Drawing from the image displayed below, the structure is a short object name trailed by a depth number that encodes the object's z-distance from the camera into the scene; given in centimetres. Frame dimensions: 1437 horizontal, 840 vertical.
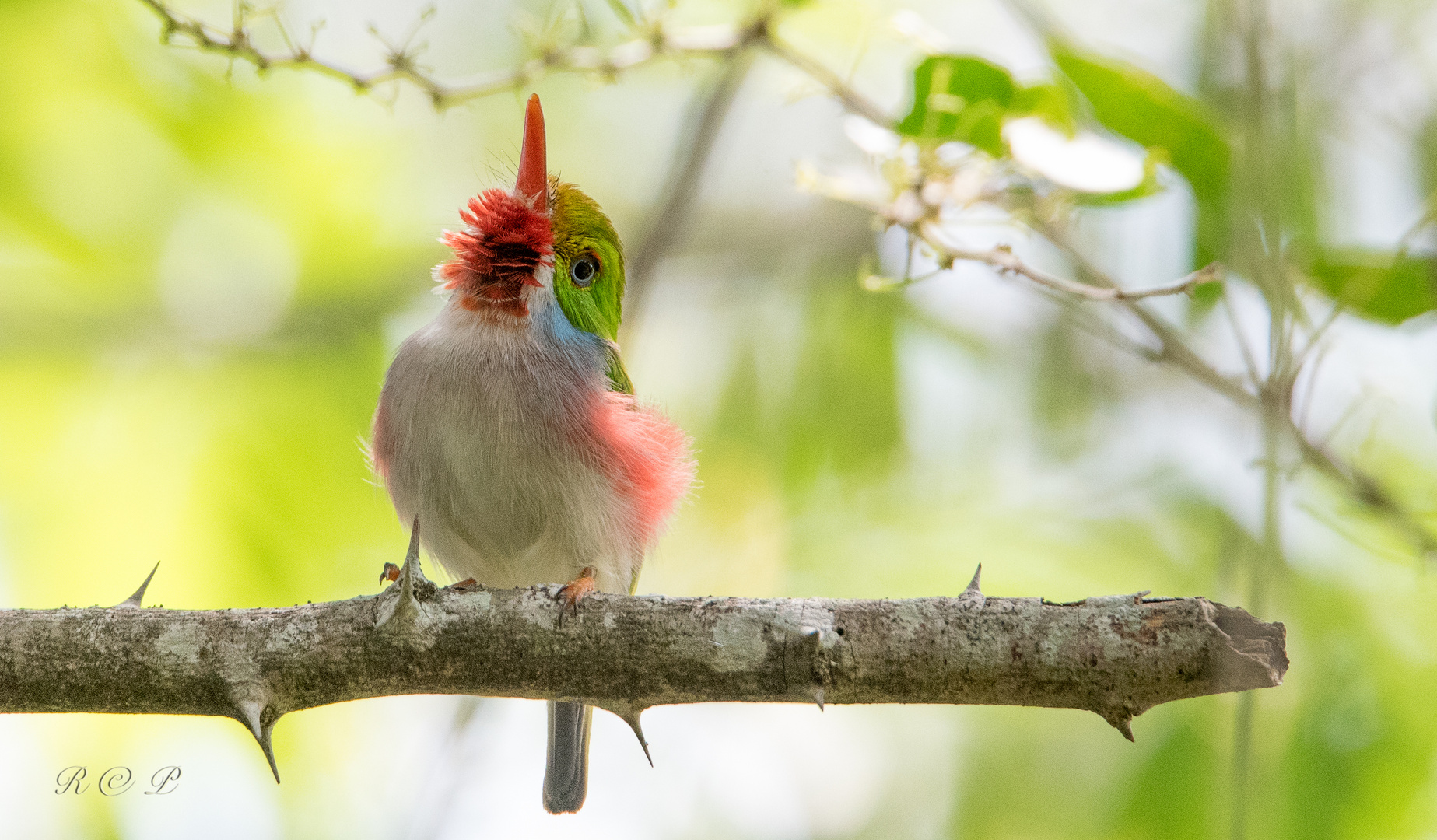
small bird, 713
